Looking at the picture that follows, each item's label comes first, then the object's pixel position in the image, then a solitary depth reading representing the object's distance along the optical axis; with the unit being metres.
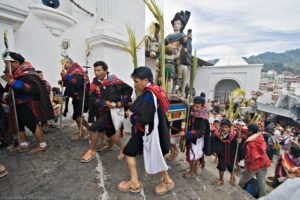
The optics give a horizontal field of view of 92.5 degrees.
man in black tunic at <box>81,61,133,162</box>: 2.29
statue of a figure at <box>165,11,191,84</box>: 3.77
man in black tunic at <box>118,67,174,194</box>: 1.60
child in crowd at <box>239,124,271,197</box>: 2.72
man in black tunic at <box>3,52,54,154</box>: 2.21
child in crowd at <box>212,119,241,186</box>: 2.70
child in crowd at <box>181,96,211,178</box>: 2.26
